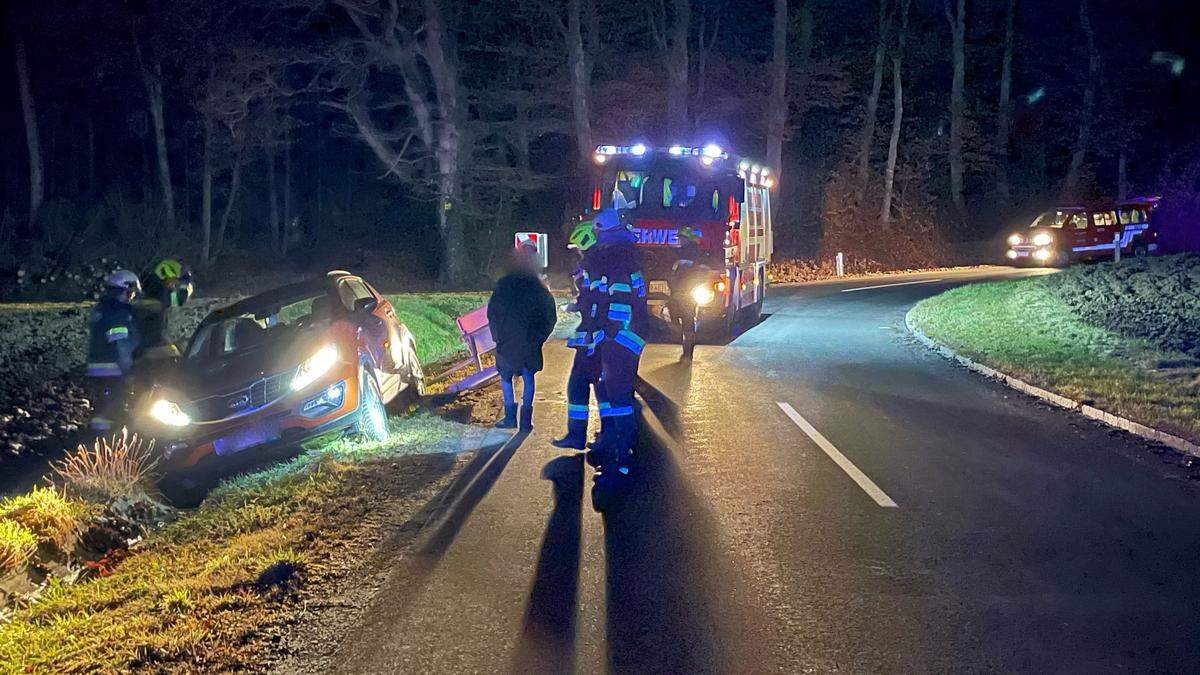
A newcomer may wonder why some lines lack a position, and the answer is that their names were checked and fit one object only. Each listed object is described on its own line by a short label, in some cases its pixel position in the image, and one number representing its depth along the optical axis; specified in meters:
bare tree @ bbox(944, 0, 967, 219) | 41.75
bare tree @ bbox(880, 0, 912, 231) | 38.88
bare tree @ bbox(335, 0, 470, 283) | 26.78
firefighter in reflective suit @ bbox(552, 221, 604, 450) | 7.76
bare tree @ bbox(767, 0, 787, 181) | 33.50
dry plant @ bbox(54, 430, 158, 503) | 7.86
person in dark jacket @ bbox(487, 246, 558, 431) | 8.79
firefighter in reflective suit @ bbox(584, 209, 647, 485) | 7.65
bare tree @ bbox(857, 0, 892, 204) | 38.47
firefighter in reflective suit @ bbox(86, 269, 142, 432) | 8.95
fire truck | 14.72
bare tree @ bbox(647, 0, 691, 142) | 31.22
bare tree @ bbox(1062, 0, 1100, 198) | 43.25
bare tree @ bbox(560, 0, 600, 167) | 29.06
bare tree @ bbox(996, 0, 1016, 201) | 44.12
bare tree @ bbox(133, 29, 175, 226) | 34.50
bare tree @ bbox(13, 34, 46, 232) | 30.56
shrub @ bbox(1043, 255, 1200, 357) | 13.69
